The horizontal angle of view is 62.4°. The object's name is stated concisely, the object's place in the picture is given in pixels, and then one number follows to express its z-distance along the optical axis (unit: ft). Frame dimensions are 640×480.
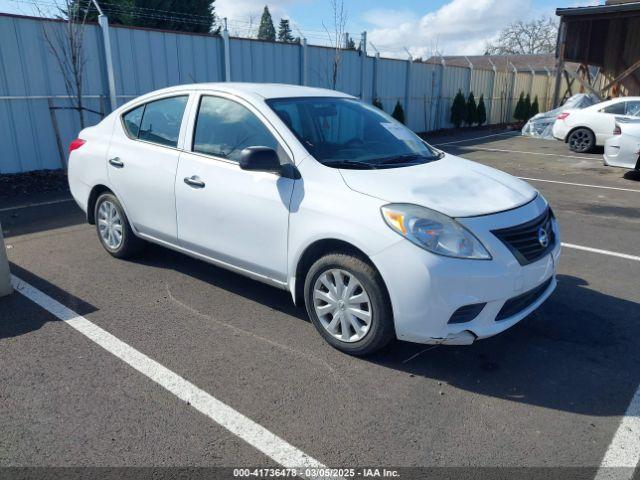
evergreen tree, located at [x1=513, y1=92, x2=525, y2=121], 83.30
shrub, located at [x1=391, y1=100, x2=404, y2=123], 60.63
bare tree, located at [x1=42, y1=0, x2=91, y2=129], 32.37
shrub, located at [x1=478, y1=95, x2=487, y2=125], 75.31
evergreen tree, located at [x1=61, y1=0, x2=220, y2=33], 63.10
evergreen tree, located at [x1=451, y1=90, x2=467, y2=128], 72.02
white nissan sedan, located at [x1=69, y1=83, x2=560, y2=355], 10.33
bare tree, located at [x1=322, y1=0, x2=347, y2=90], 52.65
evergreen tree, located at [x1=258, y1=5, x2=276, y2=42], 178.11
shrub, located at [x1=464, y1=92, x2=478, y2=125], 73.67
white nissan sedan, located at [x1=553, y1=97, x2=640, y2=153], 46.03
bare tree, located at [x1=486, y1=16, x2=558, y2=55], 205.65
